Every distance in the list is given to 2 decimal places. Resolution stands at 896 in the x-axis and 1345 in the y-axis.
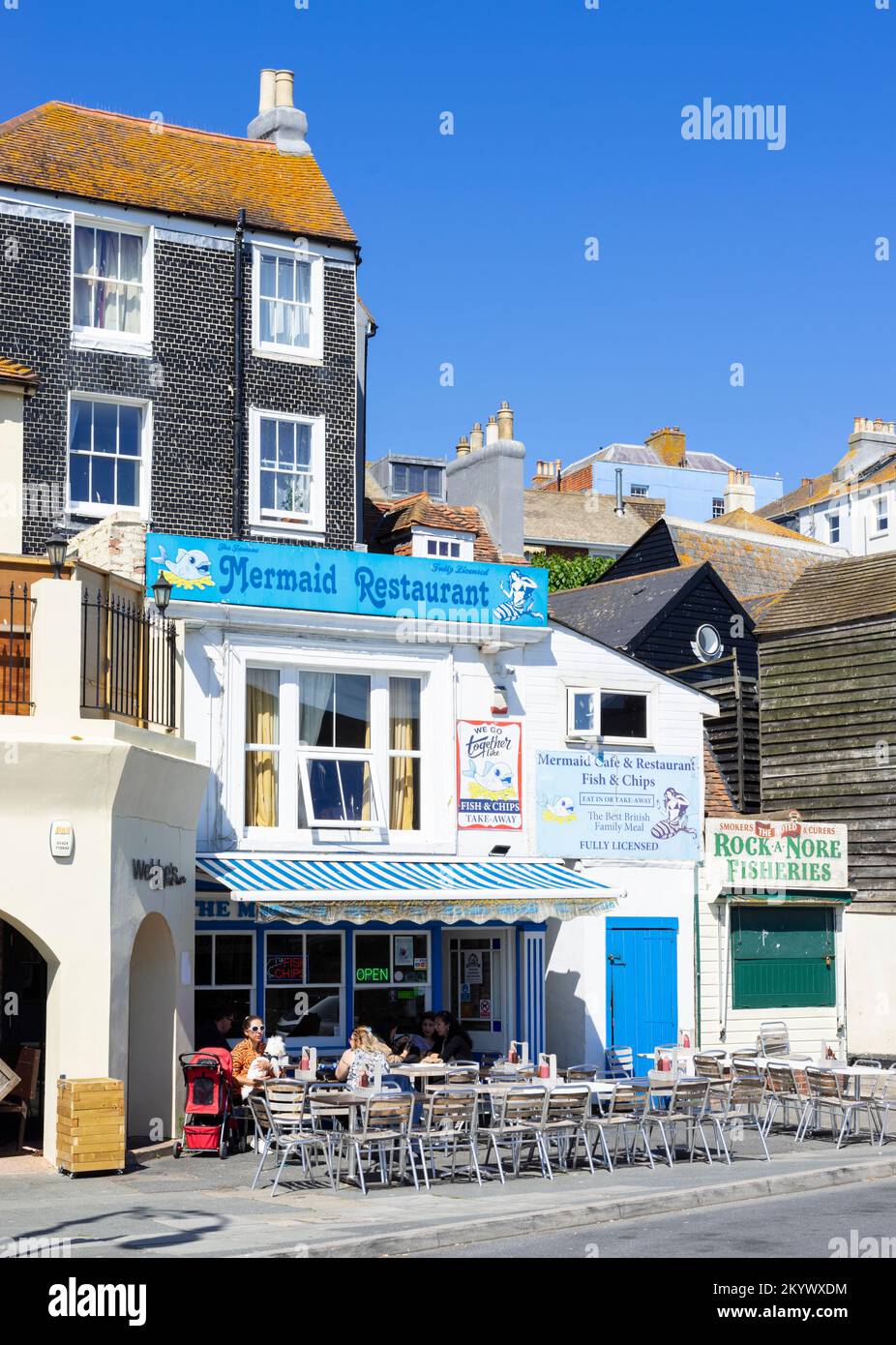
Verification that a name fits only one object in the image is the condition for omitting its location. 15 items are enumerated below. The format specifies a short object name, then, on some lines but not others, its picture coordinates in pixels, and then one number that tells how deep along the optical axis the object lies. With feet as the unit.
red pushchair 53.67
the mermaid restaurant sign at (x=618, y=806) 71.10
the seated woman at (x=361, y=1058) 53.47
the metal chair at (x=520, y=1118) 49.85
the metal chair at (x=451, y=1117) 49.60
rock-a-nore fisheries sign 74.64
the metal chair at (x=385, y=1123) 48.01
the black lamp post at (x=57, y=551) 50.39
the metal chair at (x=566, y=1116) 51.47
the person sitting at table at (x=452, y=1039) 61.52
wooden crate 48.70
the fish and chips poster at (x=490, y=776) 69.05
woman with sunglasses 55.72
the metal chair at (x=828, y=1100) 57.52
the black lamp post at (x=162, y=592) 58.18
